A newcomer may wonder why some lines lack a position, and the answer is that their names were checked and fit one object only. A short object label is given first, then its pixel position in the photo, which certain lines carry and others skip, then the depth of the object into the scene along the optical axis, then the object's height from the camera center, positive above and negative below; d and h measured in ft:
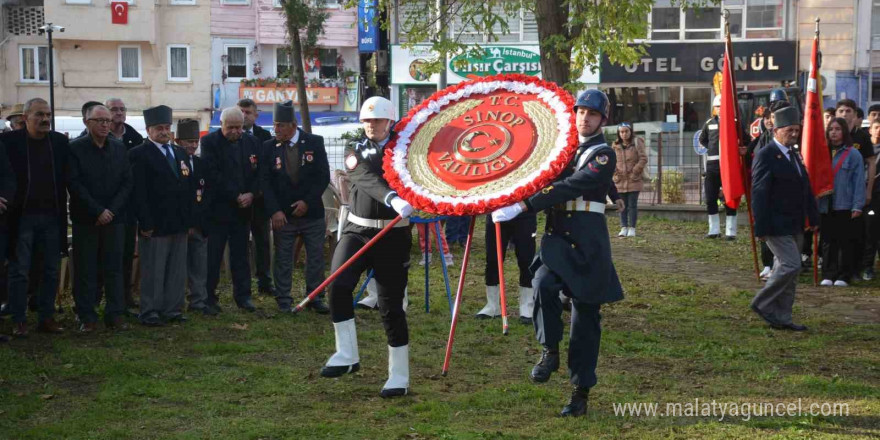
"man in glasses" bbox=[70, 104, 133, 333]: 31.27 -2.77
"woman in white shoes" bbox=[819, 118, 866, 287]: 40.98 -3.55
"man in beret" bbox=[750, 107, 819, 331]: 32.22 -2.88
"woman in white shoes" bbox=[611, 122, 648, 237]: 57.93 -3.06
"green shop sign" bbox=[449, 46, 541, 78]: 122.42 +6.01
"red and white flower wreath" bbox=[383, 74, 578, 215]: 22.66 -0.79
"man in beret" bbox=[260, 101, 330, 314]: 34.96 -2.43
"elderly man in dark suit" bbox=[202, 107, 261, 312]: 35.04 -2.58
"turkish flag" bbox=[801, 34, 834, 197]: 40.24 -1.16
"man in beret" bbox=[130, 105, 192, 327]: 32.89 -2.99
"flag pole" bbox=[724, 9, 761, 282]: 37.22 -2.13
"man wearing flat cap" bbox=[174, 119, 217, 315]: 34.73 -3.93
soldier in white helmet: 24.52 -3.19
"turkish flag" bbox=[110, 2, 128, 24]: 132.77 +12.33
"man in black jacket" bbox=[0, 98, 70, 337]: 30.32 -2.48
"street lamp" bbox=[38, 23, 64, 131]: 87.56 +6.84
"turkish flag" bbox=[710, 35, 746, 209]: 37.76 -1.29
